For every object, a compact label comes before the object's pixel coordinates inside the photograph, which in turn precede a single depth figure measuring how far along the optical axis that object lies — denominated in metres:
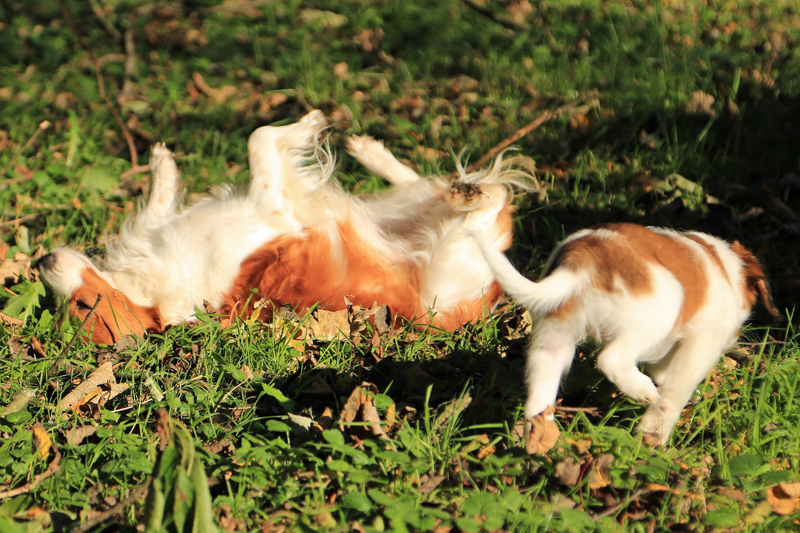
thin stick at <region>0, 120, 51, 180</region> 7.59
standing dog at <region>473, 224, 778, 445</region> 3.61
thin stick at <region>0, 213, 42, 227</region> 6.91
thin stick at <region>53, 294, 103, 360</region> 4.80
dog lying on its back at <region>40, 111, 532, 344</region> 5.53
